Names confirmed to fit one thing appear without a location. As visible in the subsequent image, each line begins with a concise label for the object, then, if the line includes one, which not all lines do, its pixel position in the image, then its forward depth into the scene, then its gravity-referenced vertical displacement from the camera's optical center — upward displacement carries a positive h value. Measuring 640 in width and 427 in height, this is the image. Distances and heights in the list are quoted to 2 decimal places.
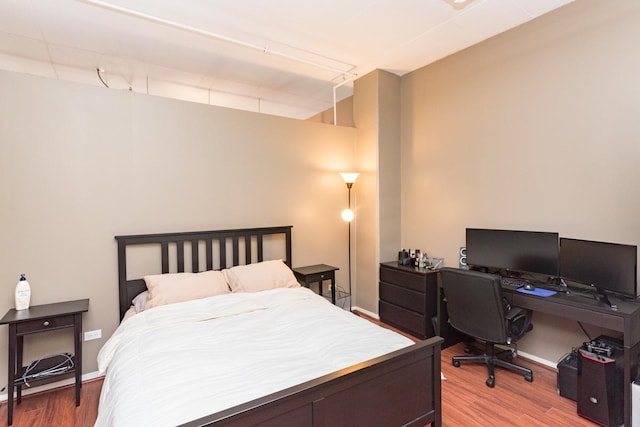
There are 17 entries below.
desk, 2.11 -0.77
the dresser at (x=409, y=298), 3.54 -1.03
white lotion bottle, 2.46 -0.63
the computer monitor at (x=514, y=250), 2.79 -0.40
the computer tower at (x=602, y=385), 2.14 -1.21
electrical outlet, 2.80 -1.08
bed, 1.43 -0.85
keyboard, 2.82 -0.68
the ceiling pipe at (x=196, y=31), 2.59 +1.68
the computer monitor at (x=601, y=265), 2.23 -0.43
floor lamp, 4.08 +0.36
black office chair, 2.59 -0.89
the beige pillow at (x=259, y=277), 3.15 -0.67
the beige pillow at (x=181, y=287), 2.73 -0.68
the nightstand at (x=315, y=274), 3.69 -0.75
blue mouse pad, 2.62 -0.70
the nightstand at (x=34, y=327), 2.25 -0.84
